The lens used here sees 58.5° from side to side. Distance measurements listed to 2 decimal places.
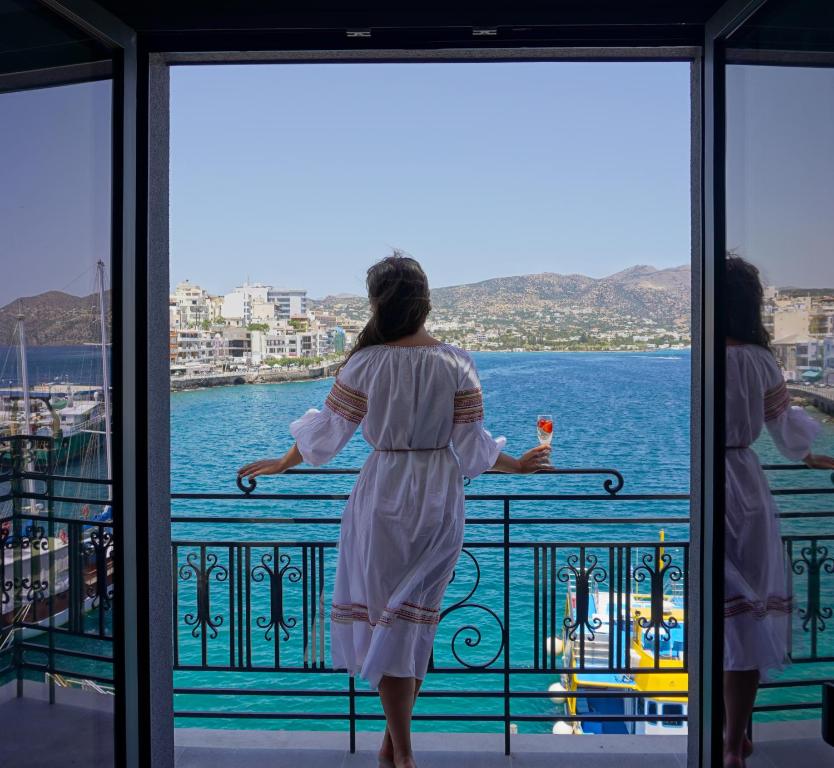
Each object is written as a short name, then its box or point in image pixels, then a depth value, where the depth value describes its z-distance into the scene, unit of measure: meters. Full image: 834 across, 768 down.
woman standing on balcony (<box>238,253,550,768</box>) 2.15
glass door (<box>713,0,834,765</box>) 1.37
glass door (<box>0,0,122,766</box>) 1.55
